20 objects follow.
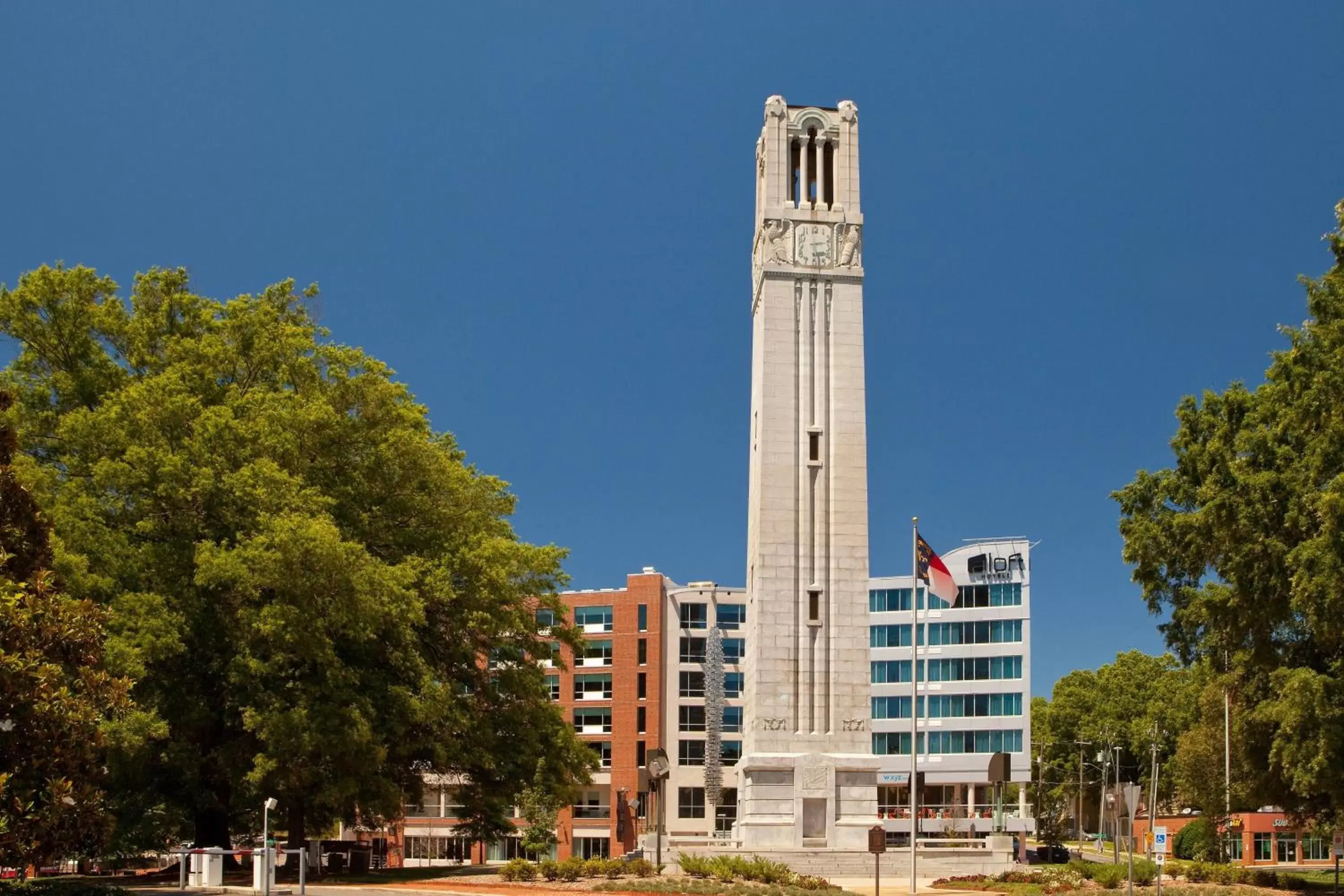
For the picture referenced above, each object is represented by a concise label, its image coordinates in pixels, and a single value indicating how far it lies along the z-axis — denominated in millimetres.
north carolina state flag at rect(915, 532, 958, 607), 46469
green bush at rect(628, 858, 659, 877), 38875
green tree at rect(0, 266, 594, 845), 39594
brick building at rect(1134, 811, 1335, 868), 89875
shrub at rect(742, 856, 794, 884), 37594
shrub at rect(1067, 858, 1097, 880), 42250
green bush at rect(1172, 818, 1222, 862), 67375
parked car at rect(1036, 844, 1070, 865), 83125
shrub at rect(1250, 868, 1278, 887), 43906
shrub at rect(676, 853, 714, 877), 39125
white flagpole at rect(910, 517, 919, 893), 43031
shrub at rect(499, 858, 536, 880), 38938
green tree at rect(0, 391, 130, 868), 22266
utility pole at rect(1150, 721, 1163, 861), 98631
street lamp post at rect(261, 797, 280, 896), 31312
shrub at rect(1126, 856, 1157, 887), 40625
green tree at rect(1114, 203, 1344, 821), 35594
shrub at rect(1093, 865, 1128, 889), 40406
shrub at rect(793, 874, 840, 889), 36938
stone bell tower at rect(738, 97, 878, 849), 50594
